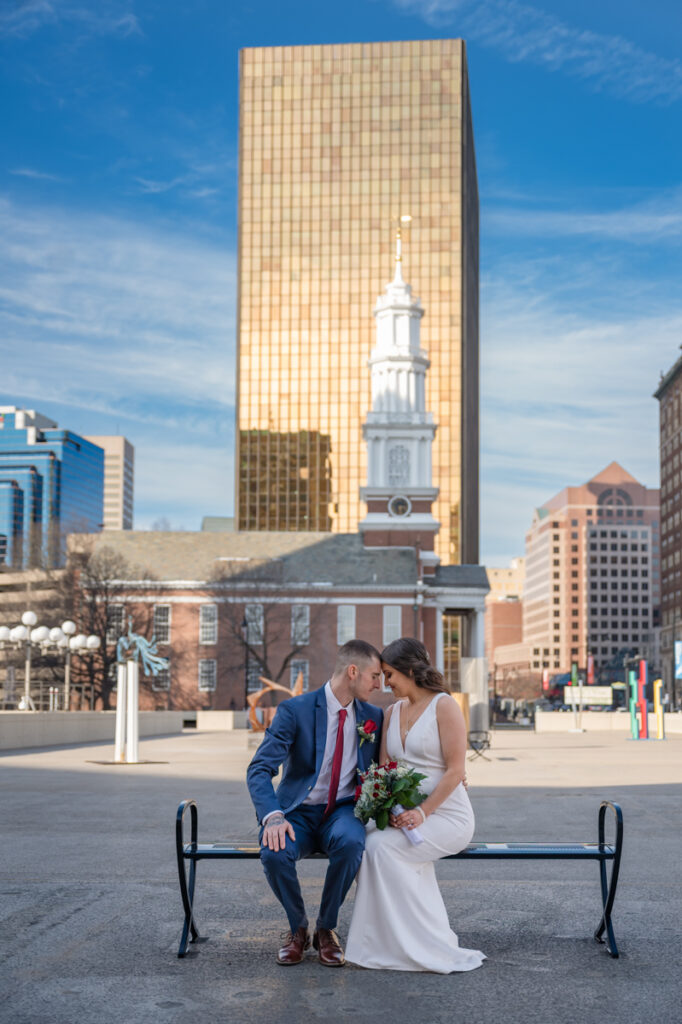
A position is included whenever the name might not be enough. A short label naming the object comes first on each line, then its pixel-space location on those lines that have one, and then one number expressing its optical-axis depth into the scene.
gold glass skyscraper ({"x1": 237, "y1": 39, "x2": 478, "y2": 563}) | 125.00
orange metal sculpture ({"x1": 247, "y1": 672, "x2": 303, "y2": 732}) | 38.41
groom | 6.86
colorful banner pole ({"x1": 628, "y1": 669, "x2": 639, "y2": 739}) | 46.12
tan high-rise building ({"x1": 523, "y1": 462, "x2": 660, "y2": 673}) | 193.50
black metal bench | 7.12
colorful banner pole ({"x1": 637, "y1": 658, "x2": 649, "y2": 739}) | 43.94
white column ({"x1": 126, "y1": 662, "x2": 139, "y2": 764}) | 25.12
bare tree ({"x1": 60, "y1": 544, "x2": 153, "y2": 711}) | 76.06
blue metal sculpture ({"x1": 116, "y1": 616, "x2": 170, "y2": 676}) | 30.78
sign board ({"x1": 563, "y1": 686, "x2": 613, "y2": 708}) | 69.44
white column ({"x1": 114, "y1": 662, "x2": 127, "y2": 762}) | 25.73
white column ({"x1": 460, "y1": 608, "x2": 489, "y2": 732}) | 33.12
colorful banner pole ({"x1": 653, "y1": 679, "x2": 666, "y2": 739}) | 44.25
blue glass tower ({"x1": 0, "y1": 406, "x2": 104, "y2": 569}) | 87.75
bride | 6.72
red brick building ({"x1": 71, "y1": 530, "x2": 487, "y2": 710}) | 79.75
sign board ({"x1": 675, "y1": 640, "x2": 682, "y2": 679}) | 60.78
